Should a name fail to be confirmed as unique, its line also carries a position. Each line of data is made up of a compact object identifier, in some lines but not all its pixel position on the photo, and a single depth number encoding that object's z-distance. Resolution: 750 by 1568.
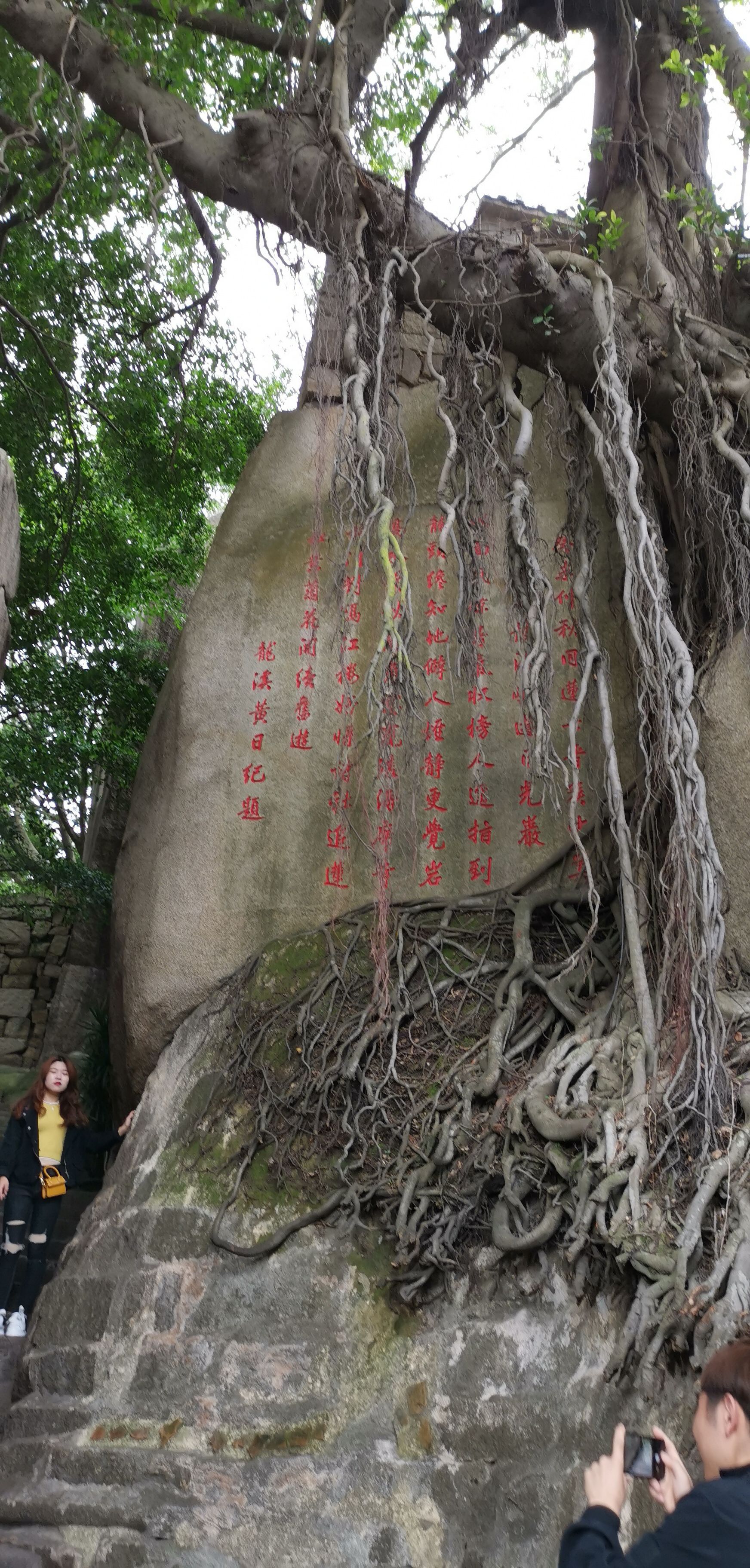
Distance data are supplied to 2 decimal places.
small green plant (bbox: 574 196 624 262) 4.81
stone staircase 3.01
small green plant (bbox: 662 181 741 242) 4.68
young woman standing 4.66
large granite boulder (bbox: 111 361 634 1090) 4.96
